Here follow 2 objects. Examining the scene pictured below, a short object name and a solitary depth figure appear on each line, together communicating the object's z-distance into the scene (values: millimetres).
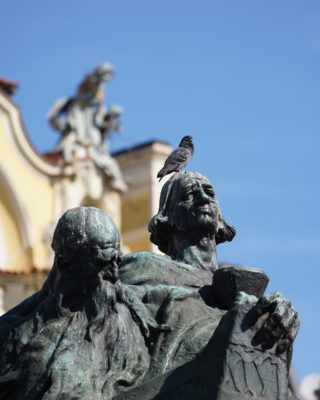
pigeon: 10259
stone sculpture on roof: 42469
